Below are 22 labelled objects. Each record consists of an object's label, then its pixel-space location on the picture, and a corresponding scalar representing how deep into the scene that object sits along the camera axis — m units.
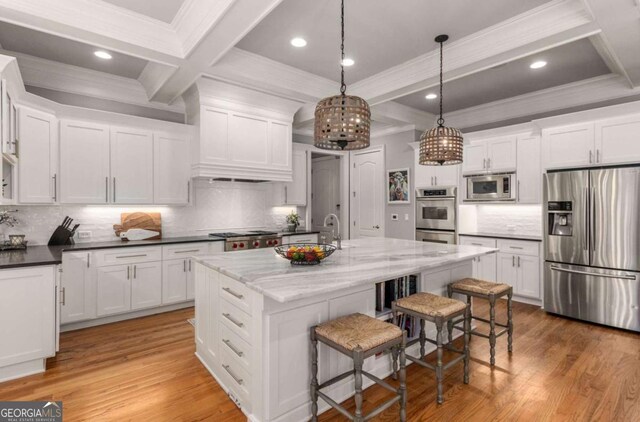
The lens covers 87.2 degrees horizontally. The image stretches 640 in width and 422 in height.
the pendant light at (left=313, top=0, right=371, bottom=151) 2.12
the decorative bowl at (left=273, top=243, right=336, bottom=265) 2.34
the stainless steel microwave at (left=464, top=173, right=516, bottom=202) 4.63
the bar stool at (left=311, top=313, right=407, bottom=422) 1.75
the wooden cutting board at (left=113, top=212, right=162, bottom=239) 4.23
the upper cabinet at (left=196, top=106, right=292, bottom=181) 4.19
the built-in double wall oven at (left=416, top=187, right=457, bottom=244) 5.16
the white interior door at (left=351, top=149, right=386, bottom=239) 6.24
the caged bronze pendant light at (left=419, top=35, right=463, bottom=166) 2.91
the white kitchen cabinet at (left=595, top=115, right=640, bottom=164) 3.55
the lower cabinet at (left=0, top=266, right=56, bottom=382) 2.50
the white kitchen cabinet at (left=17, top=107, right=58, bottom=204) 3.20
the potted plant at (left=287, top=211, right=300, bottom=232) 5.53
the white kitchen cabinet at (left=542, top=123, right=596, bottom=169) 3.84
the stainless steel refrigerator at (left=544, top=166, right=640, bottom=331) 3.52
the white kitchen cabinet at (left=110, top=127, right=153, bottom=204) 3.96
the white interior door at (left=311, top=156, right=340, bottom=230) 7.36
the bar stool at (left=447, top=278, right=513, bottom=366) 2.75
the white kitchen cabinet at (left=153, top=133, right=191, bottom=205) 4.23
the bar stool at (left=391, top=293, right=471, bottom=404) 2.26
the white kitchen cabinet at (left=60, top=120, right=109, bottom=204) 3.64
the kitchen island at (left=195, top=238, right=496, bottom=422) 1.89
